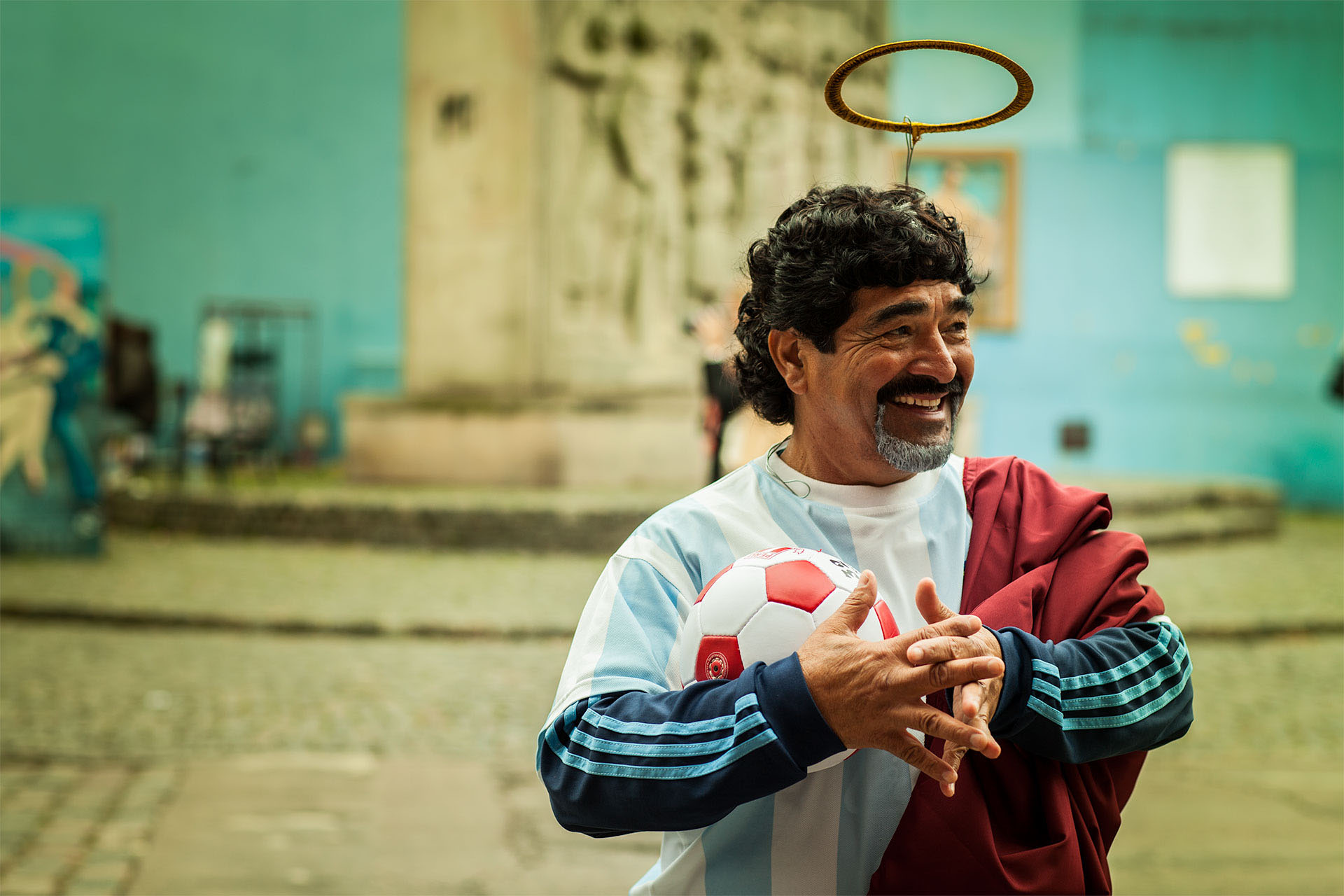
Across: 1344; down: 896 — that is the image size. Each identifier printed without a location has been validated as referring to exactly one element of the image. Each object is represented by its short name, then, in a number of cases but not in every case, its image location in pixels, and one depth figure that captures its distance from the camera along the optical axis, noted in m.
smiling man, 1.50
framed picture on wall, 16.03
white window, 16.12
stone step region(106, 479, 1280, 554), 9.89
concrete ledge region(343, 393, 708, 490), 11.62
